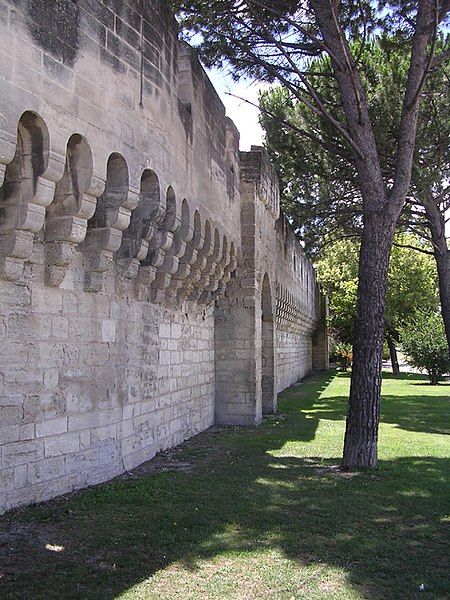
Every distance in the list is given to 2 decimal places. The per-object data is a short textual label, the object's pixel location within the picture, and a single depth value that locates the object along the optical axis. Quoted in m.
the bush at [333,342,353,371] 36.69
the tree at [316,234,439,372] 32.91
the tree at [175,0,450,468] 7.55
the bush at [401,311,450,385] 25.00
